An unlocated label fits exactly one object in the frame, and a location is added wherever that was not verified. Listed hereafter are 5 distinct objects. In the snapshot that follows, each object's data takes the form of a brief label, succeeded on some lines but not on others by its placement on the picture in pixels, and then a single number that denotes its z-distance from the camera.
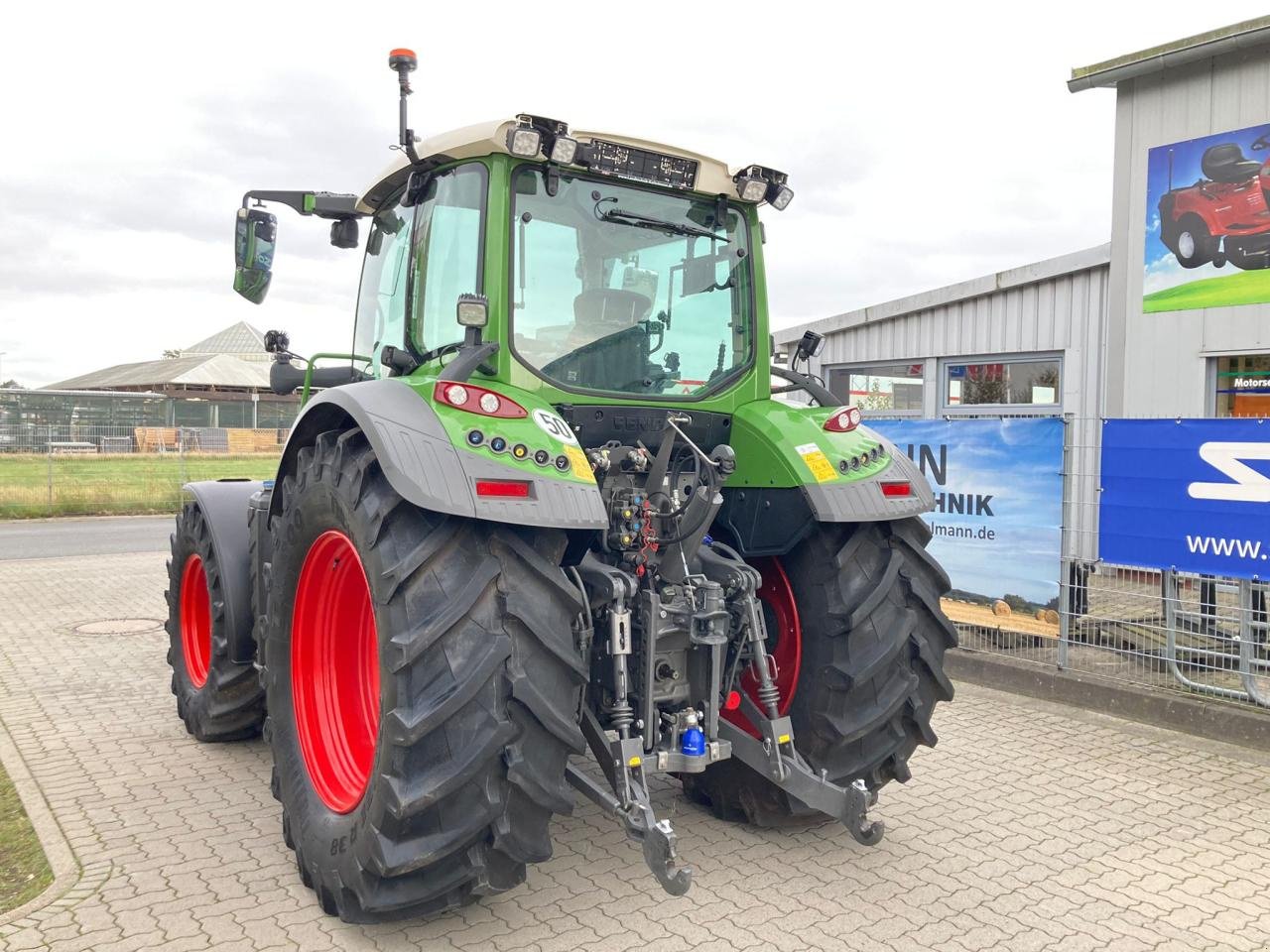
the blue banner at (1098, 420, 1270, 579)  5.43
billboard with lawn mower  8.34
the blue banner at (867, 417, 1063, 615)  6.69
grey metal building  8.41
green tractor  2.91
